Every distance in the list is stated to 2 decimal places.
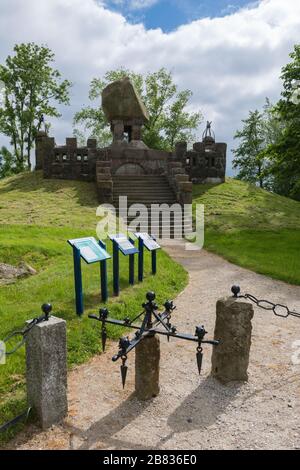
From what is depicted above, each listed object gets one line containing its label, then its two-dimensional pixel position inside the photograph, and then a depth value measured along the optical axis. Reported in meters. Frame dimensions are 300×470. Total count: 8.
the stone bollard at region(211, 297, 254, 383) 4.71
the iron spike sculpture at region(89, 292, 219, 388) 4.13
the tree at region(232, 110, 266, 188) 39.62
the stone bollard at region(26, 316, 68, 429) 3.90
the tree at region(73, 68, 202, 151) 39.25
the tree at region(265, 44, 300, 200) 16.20
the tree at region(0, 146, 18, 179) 39.31
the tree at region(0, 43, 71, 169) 33.28
